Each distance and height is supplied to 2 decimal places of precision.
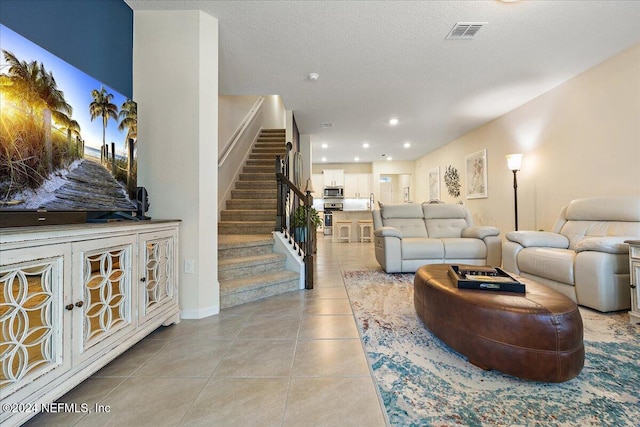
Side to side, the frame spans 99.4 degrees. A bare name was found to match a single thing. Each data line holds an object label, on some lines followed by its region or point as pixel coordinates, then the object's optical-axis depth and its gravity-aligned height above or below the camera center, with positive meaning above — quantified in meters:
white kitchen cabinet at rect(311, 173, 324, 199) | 10.26 +1.27
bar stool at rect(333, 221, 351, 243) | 7.87 -0.37
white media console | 1.03 -0.42
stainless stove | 10.06 +0.24
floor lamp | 4.36 +0.81
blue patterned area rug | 1.20 -0.89
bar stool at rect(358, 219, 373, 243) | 7.80 -0.35
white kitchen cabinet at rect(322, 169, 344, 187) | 10.09 +1.46
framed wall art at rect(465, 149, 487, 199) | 5.63 +0.89
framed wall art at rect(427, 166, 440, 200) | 7.95 +1.02
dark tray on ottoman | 1.67 -0.42
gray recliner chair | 2.34 -0.37
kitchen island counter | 7.89 -0.05
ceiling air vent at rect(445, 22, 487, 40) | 2.55 +1.81
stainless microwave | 9.98 +0.86
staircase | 2.84 -0.29
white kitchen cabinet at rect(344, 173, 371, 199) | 10.19 +1.10
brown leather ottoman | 1.38 -0.63
